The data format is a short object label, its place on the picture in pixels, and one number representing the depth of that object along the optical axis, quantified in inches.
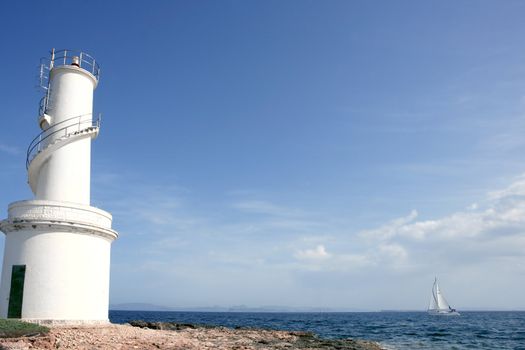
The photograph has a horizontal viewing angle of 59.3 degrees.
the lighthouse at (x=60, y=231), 818.2
